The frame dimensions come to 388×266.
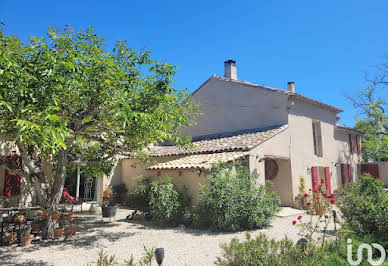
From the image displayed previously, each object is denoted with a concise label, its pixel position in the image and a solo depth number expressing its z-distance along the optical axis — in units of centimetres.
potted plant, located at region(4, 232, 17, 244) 766
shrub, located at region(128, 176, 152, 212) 1152
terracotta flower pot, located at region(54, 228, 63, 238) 806
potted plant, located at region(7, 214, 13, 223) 792
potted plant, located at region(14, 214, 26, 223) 778
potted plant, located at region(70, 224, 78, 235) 839
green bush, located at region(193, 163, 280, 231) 938
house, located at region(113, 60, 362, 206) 1279
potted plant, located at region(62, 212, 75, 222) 914
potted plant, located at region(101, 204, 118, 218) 1117
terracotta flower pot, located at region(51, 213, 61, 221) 810
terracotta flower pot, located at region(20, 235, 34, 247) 742
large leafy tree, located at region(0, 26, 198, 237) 536
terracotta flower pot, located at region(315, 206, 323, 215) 1209
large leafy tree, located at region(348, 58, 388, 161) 2783
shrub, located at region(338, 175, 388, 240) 690
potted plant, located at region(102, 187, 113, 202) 1539
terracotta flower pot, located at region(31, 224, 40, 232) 829
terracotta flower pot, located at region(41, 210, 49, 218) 805
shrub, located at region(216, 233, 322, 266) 499
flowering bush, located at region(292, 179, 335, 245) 759
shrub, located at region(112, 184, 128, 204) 1650
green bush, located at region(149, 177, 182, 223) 1041
